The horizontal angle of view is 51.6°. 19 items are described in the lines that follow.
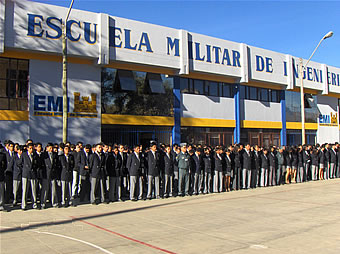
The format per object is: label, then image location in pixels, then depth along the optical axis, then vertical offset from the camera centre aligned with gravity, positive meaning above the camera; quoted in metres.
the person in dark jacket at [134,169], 12.36 -0.97
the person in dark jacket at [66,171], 11.16 -0.97
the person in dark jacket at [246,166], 15.62 -1.10
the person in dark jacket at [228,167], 14.80 -1.08
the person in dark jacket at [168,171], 13.12 -1.11
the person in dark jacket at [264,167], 16.41 -1.22
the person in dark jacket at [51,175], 10.82 -1.04
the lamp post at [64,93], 13.28 +1.83
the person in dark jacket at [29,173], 10.54 -0.96
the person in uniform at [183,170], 13.44 -1.09
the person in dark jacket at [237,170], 15.28 -1.25
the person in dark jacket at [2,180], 10.34 -1.14
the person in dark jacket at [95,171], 11.66 -1.01
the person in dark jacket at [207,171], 14.19 -1.20
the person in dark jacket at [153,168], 12.69 -0.96
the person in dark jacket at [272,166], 16.72 -1.20
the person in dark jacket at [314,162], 19.34 -1.14
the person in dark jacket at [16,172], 10.61 -0.94
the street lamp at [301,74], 20.76 +4.35
